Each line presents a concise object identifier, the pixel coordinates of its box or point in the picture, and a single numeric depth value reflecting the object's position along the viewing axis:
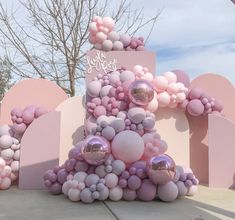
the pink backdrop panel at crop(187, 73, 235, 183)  8.76
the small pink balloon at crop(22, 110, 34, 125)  7.63
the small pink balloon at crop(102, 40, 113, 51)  8.48
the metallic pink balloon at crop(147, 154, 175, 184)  6.08
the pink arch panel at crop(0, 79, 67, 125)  8.82
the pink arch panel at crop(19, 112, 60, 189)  7.41
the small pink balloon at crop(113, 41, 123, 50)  8.52
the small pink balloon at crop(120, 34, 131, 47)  8.54
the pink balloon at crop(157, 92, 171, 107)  7.89
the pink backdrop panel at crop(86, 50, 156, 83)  8.46
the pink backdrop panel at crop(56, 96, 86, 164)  8.17
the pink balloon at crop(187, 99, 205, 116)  8.04
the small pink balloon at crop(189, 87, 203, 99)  8.12
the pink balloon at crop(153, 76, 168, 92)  7.97
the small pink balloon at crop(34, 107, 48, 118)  7.77
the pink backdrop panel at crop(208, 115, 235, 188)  7.90
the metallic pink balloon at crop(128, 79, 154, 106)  7.20
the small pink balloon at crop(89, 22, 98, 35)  8.59
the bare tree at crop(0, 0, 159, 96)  16.47
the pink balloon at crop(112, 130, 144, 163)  6.44
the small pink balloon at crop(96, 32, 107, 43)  8.54
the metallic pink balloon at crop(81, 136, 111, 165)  6.20
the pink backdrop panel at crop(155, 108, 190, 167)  8.21
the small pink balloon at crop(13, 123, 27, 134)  7.57
